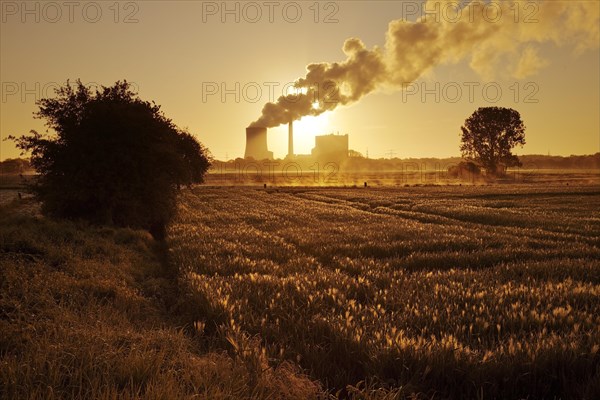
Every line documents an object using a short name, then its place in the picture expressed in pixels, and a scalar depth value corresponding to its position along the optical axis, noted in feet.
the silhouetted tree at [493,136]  306.35
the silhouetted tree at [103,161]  70.54
